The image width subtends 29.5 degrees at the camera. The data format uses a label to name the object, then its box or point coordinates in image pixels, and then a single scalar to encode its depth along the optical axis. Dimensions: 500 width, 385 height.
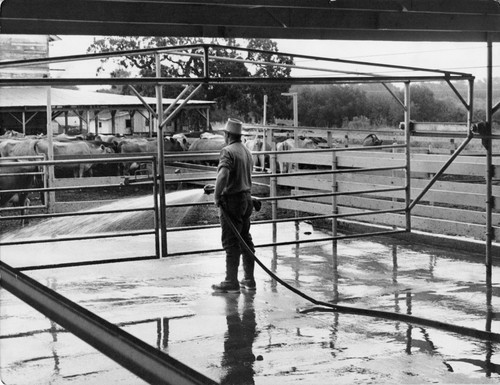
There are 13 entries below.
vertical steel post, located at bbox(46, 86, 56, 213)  18.14
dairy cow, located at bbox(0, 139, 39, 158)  27.72
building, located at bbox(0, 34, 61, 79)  22.66
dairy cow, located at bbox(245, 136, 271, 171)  26.37
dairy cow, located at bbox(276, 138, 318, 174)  26.91
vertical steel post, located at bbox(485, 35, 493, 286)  10.24
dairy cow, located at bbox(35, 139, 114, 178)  29.36
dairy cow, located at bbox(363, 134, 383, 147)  28.20
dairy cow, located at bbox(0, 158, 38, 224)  18.11
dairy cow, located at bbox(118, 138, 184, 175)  33.78
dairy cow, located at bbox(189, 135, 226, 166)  34.38
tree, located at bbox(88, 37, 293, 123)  22.75
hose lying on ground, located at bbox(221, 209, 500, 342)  7.32
